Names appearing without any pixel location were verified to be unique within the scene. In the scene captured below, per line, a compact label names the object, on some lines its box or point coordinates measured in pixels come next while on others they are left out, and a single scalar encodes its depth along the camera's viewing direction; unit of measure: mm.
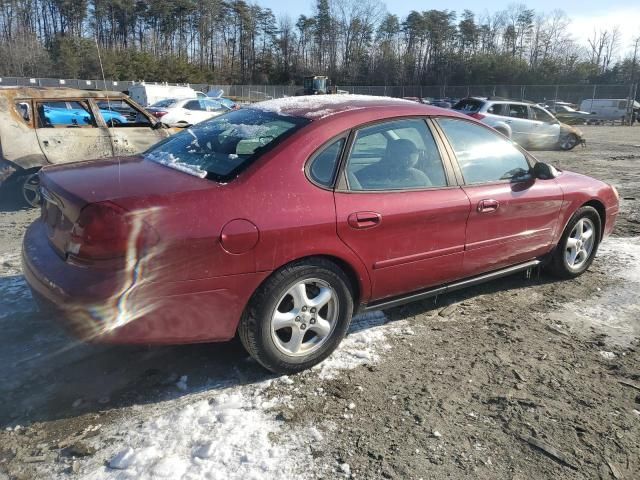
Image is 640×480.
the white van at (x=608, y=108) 36906
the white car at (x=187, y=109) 17391
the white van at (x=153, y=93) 26422
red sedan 2520
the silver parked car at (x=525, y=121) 15750
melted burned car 6984
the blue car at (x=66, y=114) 9844
